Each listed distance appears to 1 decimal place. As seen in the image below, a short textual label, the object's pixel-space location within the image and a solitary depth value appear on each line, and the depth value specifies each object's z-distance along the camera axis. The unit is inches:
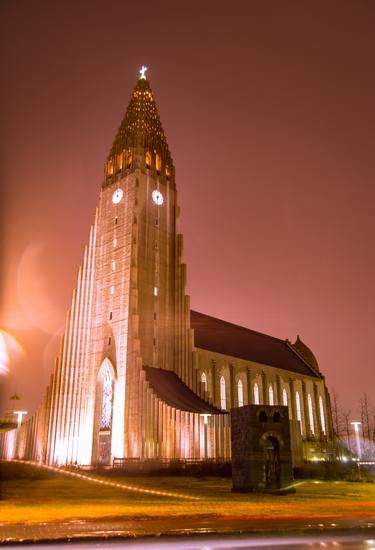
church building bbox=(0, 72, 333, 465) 1737.2
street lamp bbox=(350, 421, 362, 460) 1782.0
